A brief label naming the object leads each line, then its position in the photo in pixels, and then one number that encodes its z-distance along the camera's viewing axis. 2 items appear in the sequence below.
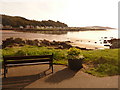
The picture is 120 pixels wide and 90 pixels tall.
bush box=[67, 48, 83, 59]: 4.75
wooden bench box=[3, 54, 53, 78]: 4.13
